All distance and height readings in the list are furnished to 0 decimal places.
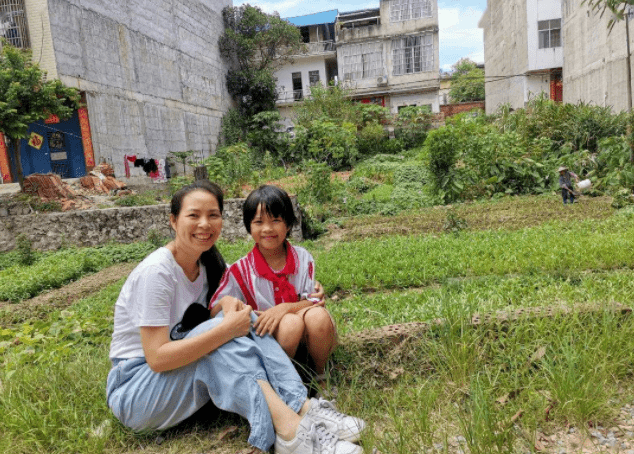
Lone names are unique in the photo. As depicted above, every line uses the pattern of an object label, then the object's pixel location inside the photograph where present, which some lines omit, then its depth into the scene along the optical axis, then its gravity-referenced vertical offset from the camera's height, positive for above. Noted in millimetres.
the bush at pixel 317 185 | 11109 -534
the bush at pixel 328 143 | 17797 +778
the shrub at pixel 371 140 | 21719 +901
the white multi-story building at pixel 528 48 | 21719 +4791
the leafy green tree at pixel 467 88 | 36625 +5078
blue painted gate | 14266 +1015
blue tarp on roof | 29141 +8983
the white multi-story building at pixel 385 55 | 26531 +6094
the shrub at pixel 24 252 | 8539 -1227
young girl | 2428 -650
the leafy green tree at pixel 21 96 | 10539 +2031
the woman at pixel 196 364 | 2096 -906
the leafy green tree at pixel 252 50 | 25781 +6574
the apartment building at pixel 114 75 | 13273 +3537
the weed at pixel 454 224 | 7660 -1168
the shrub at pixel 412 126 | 22812 +1456
